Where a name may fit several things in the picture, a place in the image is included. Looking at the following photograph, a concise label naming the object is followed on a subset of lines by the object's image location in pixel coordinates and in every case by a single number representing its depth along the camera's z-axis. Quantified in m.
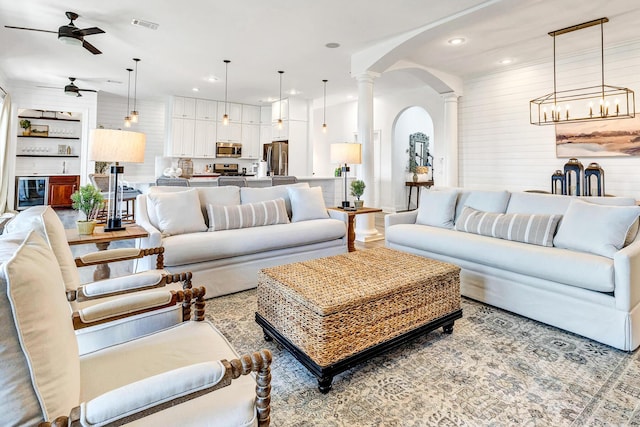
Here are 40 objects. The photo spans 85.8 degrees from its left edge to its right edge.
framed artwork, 4.73
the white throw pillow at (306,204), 3.98
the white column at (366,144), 5.31
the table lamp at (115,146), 2.62
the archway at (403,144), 8.43
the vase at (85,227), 2.60
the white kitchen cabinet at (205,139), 8.66
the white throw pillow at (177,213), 3.13
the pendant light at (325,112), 7.99
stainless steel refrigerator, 8.66
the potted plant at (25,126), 8.39
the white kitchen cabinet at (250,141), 9.36
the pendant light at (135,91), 5.86
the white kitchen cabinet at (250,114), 9.27
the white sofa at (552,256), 2.14
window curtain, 6.48
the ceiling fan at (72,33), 3.81
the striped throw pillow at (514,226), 2.81
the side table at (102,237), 2.49
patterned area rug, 1.57
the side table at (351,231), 4.16
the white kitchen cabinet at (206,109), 8.59
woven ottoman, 1.76
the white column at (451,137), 6.60
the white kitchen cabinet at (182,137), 8.33
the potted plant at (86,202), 2.57
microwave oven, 8.95
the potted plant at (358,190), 4.68
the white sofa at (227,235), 2.94
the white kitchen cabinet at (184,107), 8.28
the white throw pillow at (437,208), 3.70
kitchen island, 5.47
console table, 8.48
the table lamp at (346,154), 4.67
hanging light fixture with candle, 4.50
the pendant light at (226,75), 5.84
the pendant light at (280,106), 6.40
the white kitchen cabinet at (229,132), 8.95
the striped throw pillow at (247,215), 3.38
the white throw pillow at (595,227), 2.40
